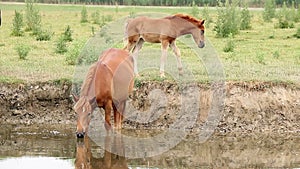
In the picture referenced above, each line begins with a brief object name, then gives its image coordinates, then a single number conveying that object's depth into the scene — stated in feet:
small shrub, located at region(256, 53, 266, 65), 61.52
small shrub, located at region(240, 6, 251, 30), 92.79
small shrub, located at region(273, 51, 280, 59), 65.16
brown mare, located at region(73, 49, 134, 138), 38.19
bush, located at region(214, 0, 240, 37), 81.92
